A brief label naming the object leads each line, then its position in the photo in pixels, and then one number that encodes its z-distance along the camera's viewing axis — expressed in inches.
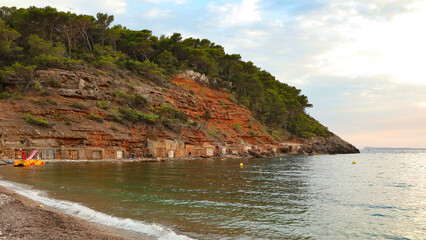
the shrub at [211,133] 2648.9
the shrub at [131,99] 2285.9
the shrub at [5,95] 1840.1
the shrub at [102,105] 2078.9
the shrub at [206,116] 2878.9
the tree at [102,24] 2977.4
